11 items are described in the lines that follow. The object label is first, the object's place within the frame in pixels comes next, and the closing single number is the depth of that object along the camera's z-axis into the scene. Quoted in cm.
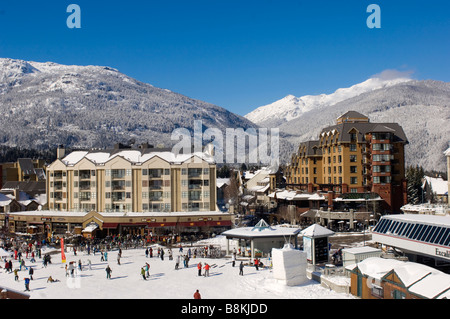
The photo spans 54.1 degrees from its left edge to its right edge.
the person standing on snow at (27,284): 3428
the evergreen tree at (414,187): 9588
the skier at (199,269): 3809
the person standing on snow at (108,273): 3722
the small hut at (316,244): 3988
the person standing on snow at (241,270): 3791
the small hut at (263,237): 4534
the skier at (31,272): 3781
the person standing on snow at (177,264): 4089
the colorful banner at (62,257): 4350
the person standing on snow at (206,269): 3778
